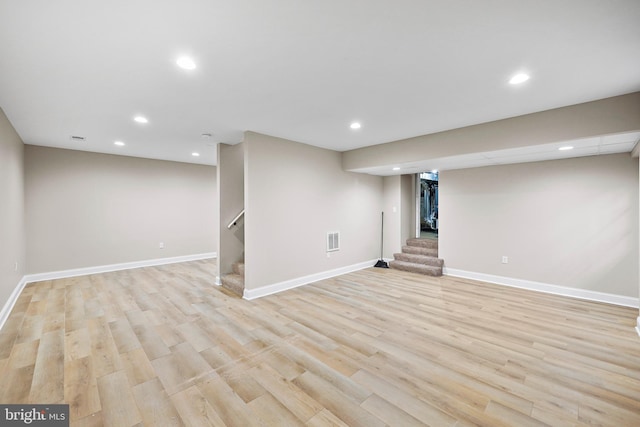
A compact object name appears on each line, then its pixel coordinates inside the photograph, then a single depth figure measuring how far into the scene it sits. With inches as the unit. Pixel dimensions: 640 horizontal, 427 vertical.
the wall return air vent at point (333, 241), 218.2
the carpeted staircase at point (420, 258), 223.0
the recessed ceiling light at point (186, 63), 85.2
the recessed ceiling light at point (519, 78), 95.8
